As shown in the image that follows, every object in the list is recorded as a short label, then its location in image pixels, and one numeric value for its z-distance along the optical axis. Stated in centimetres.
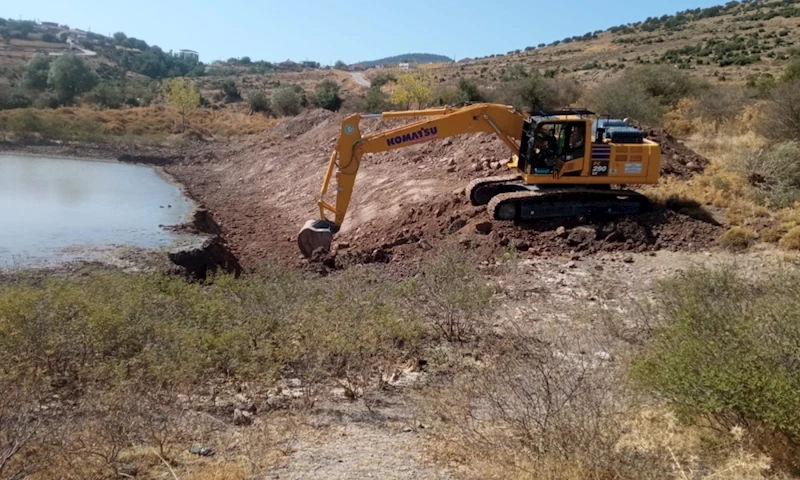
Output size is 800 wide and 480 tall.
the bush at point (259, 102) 5400
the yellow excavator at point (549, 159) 1393
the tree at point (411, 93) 3953
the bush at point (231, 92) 7119
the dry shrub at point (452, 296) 934
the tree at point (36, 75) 6038
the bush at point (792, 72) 2697
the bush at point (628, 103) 2491
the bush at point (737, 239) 1269
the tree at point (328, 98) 4859
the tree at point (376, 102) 4131
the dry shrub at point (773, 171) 1492
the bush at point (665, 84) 2934
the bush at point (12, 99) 4681
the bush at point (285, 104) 5162
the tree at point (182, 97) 4478
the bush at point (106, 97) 5456
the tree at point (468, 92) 3534
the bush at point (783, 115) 1934
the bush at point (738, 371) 486
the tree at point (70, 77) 5749
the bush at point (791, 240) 1237
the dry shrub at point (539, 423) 493
